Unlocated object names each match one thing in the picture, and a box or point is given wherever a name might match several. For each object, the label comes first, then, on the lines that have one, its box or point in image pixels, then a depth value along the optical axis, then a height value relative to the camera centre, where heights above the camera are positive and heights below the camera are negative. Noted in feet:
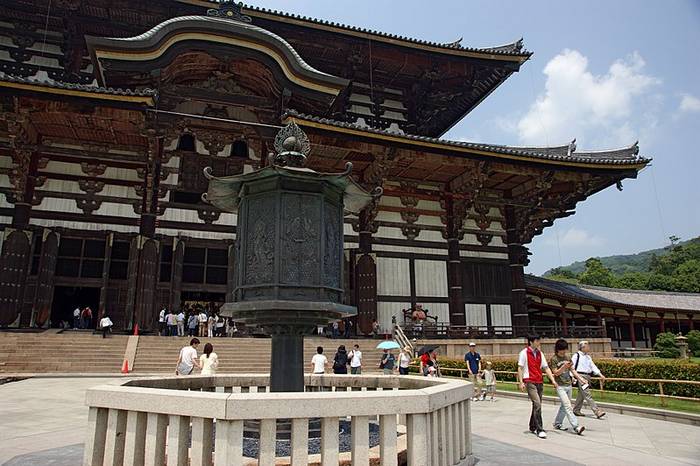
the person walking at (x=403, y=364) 40.55 -2.58
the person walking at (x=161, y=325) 57.26 +0.65
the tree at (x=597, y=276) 242.43 +27.96
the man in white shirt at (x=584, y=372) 28.66 -2.41
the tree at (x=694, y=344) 90.89 -1.96
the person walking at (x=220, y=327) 63.95 +0.50
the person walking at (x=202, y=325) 62.03 +0.73
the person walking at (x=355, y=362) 42.01 -2.52
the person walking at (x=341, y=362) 39.55 -2.39
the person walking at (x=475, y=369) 37.91 -2.79
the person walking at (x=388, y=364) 45.27 -2.88
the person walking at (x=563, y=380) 23.99 -2.39
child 37.58 -3.53
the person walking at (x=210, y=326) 61.34 +0.61
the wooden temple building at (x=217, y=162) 55.62 +21.60
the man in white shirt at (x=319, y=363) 34.30 -2.15
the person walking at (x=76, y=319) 59.98 +1.29
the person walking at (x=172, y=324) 56.49 +0.76
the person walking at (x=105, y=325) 53.16 +0.58
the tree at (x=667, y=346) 85.66 -2.27
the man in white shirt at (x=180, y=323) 57.16 +0.88
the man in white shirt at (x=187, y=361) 31.78 -1.92
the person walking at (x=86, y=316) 60.64 +1.74
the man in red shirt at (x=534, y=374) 22.84 -1.99
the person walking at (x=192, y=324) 61.41 +0.83
